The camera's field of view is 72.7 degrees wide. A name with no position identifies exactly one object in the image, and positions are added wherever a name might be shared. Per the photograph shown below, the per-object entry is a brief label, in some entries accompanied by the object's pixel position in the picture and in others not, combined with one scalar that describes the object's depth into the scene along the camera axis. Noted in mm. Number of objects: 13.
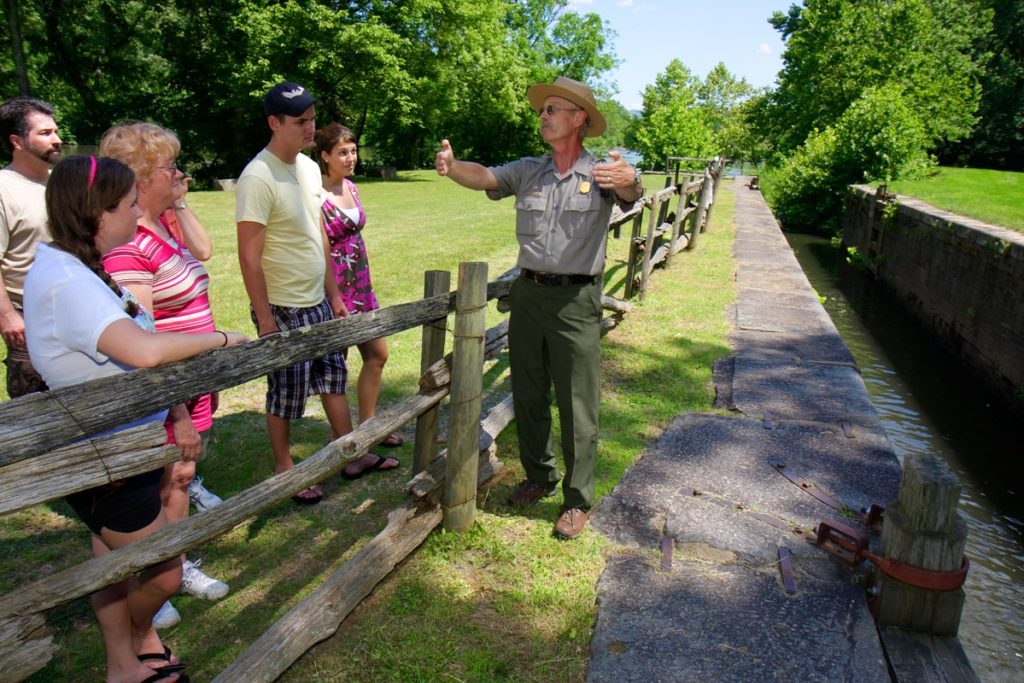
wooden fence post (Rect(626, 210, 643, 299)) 8680
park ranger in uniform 3279
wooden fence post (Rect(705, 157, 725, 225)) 20586
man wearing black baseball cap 3273
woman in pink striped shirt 2701
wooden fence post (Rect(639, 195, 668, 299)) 8680
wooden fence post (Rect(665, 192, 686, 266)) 10922
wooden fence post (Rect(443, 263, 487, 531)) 3316
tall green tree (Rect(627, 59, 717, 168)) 42125
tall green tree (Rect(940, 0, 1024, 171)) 30453
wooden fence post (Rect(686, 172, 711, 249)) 12837
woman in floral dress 3881
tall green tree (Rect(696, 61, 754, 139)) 84375
